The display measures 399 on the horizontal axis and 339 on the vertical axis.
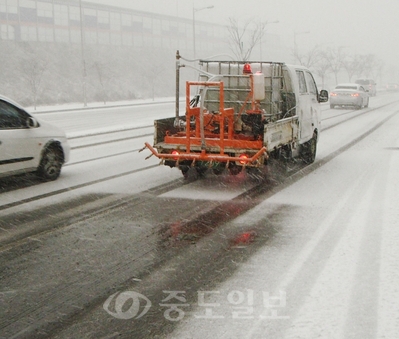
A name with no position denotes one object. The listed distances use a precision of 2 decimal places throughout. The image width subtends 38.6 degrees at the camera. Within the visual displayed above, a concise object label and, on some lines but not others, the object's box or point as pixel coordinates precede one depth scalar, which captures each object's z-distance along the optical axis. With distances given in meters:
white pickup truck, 9.34
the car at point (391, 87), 81.94
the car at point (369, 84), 56.59
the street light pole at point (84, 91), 38.86
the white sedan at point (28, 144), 9.59
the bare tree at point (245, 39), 96.53
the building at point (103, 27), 60.56
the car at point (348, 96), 34.31
